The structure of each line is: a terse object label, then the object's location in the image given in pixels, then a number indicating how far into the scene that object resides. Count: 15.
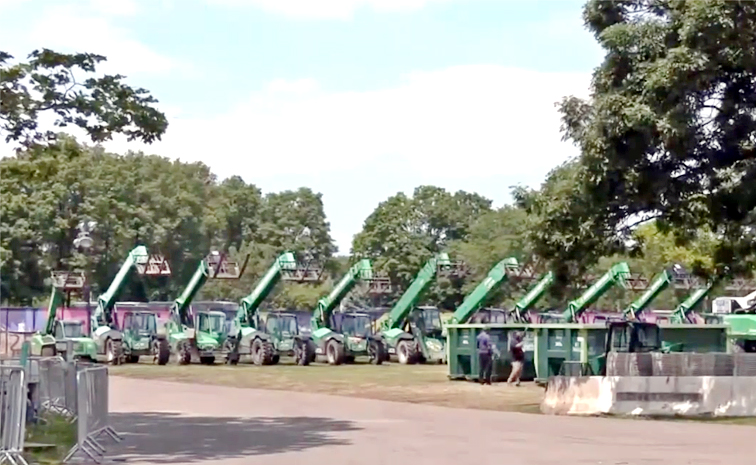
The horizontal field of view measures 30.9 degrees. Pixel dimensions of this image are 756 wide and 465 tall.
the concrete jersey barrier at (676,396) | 25.16
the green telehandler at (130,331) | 51.47
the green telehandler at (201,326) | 50.69
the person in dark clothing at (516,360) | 36.16
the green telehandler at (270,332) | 50.03
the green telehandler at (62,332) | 49.62
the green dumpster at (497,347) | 37.81
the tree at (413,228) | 108.75
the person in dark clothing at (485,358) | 36.91
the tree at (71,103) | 21.08
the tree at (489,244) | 92.44
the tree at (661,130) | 22.62
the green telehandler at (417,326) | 49.59
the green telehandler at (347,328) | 50.62
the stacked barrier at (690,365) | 25.52
